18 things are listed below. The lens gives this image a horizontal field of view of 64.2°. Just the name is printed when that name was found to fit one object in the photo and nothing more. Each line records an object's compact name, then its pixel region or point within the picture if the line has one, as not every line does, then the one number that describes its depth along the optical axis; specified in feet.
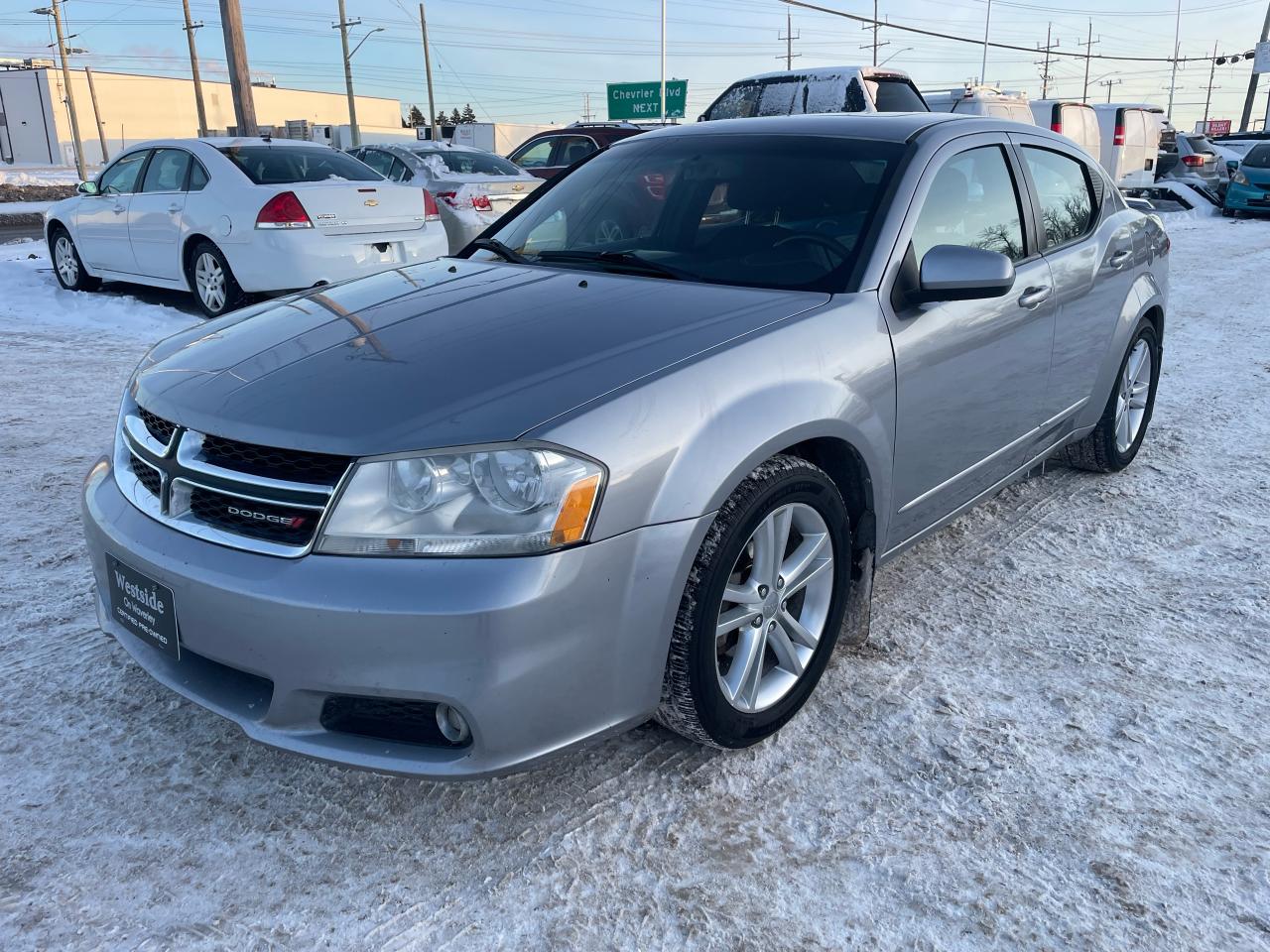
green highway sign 145.69
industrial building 222.48
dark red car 47.21
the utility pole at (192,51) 133.90
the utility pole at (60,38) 159.22
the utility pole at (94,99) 186.60
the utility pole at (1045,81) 277.03
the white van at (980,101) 49.34
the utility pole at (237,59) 46.80
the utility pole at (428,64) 172.72
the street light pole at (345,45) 154.92
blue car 59.47
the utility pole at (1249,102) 178.50
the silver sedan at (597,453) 6.71
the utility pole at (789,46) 224.06
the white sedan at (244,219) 25.75
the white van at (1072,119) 55.88
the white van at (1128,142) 63.87
